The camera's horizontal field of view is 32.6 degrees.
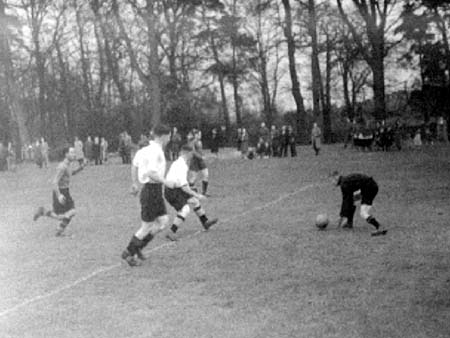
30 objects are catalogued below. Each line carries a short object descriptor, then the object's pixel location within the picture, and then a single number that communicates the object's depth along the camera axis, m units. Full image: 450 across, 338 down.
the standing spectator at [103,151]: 43.75
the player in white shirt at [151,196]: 10.63
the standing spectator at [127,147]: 40.56
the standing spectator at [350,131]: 38.46
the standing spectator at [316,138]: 35.48
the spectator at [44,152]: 42.66
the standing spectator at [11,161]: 43.25
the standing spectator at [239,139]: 40.37
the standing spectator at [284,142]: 37.25
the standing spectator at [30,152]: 48.72
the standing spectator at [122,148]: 40.69
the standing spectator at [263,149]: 38.01
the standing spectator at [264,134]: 38.62
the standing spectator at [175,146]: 37.22
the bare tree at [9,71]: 43.78
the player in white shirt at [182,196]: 13.63
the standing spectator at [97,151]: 42.14
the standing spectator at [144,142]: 31.33
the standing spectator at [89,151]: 44.04
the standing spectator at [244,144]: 39.25
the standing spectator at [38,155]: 42.44
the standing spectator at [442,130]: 43.81
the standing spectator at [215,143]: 40.19
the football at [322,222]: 13.38
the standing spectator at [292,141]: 36.72
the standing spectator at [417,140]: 42.88
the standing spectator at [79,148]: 40.07
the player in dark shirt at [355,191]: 13.01
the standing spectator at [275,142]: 37.56
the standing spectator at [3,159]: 43.47
